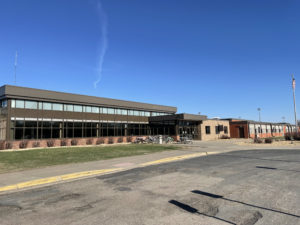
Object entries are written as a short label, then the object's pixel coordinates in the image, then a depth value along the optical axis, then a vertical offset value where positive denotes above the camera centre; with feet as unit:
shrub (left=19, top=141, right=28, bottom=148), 79.00 -3.99
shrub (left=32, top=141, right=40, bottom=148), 82.56 -4.30
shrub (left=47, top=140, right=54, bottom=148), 86.38 -4.23
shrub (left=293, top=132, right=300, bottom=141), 105.46 -4.55
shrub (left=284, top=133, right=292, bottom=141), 108.61 -4.82
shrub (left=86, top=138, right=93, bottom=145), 99.50 -4.59
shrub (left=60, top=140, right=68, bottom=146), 90.33 -4.49
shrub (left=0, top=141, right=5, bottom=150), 73.70 -3.93
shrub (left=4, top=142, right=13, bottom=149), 75.43 -4.09
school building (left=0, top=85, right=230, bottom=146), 81.71 +6.11
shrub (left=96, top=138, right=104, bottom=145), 101.89 -4.59
